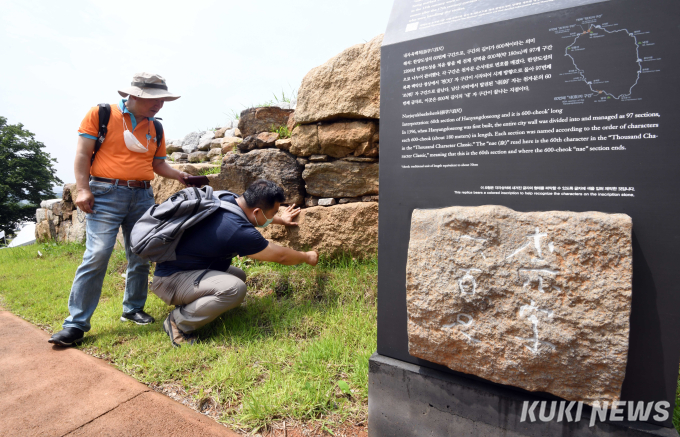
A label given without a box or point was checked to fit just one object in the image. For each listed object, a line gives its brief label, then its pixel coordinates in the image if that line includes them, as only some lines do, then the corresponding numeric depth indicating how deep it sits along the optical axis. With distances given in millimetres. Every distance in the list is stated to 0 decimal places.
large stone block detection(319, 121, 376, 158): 3352
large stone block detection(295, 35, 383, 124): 3215
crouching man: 2611
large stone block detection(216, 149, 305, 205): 3773
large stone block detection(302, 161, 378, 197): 3461
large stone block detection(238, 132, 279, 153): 4012
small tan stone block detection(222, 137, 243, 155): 5445
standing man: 2775
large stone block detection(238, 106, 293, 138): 4246
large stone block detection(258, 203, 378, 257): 3406
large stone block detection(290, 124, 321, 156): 3600
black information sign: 1187
